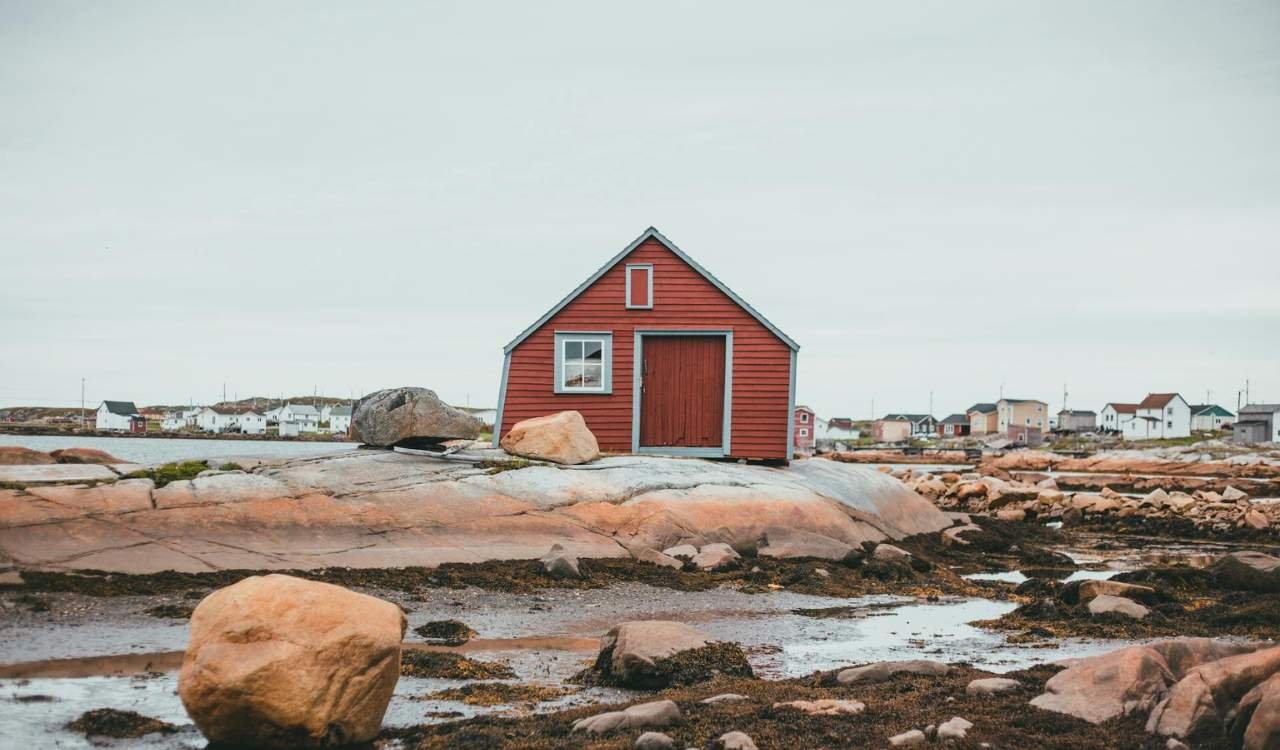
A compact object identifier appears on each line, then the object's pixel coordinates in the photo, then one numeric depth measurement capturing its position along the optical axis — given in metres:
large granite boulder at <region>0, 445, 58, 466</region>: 19.61
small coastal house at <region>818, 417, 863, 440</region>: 158.12
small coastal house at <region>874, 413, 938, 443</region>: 147.81
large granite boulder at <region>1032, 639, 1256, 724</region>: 8.11
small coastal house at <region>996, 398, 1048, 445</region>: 136.88
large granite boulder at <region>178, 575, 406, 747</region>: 7.89
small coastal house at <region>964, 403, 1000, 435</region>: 145.75
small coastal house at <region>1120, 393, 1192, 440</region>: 125.88
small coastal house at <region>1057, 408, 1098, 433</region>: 149.88
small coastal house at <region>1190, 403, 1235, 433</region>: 139.51
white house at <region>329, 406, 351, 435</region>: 145.62
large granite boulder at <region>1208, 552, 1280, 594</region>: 17.31
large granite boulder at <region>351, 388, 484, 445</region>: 21.05
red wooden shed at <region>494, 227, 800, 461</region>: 25.17
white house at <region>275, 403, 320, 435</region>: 147.62
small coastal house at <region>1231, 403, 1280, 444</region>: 105.25
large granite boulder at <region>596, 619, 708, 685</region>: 10.11
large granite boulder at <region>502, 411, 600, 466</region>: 21.02
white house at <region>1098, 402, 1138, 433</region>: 137.75
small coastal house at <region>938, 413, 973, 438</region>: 150.38
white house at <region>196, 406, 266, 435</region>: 147.12
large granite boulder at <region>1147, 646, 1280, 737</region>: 7.43
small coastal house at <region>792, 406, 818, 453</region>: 108.81
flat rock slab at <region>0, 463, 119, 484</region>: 16.83
